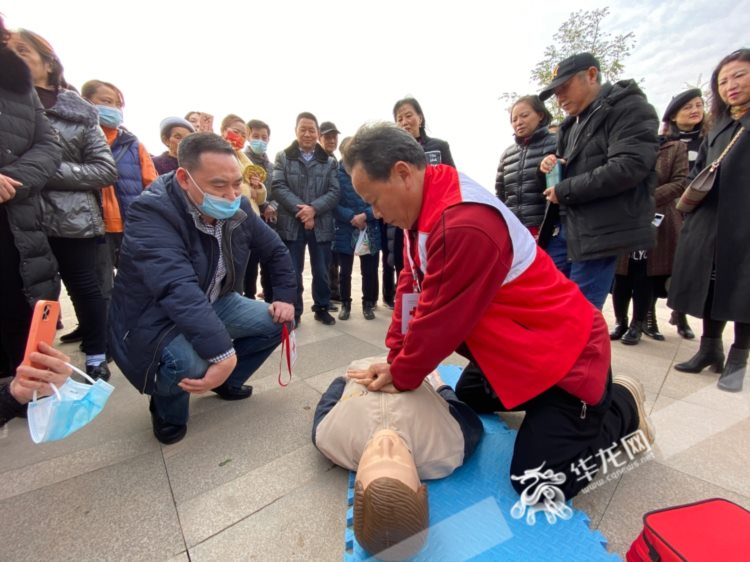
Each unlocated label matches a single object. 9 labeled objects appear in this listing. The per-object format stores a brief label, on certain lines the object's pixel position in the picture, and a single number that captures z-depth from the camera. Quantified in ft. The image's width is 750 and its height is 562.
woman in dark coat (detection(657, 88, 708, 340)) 10.13
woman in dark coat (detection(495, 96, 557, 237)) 8.85
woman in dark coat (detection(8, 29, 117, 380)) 6.75
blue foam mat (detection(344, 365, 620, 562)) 3.66
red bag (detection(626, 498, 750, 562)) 2.92
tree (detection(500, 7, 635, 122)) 32.68
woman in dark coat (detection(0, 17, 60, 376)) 5.66
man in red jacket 3.99
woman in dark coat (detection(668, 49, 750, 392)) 6.84
